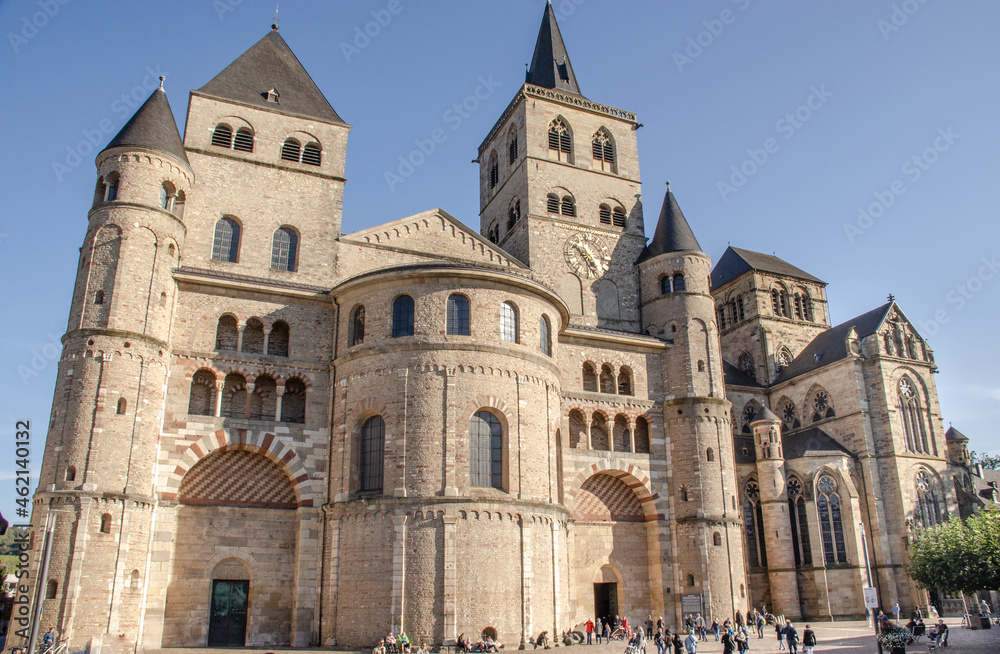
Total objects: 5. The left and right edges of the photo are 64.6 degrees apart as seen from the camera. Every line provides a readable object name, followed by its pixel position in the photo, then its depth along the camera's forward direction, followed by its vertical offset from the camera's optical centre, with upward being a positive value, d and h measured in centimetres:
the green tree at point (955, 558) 3328 +75
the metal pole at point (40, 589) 1782 -10
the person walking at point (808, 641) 2245 -173
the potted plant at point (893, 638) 2117 -160
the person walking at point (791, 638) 2297 -171
